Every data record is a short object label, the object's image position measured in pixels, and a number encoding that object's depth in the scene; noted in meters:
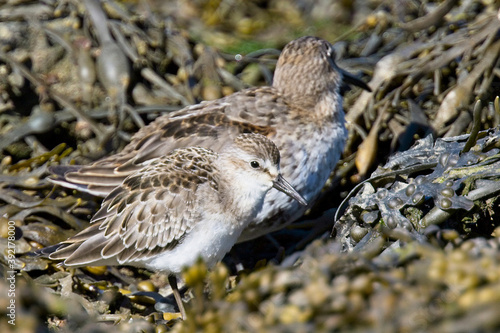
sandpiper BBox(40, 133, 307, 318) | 7.46
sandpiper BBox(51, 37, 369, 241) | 8.56
